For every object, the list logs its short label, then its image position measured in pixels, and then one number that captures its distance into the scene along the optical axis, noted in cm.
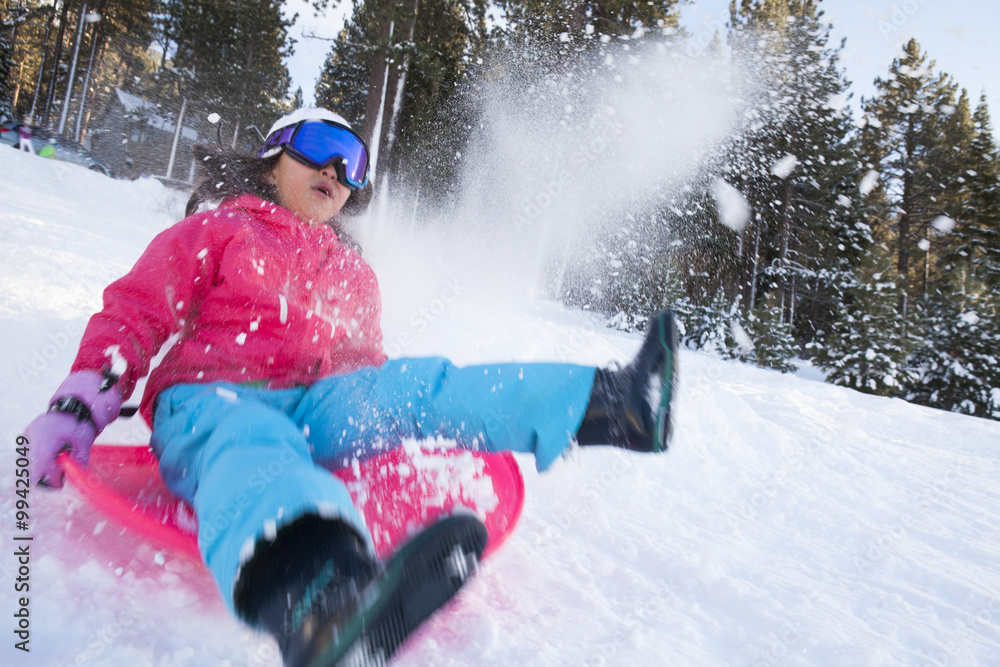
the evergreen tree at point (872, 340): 1003
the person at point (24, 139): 1301
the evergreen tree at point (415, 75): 841
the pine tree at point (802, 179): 1588
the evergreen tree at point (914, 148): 1825
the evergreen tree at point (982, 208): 1631
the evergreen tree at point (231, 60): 1906
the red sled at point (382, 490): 110
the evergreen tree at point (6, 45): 1878
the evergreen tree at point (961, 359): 1077
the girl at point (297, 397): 74
